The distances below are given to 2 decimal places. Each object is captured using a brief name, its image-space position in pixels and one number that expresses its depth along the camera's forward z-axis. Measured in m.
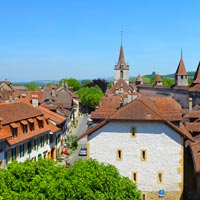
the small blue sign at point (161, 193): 31.80
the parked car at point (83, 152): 51.69
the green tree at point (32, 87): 178.99
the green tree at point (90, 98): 113.00
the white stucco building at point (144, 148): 31.34
